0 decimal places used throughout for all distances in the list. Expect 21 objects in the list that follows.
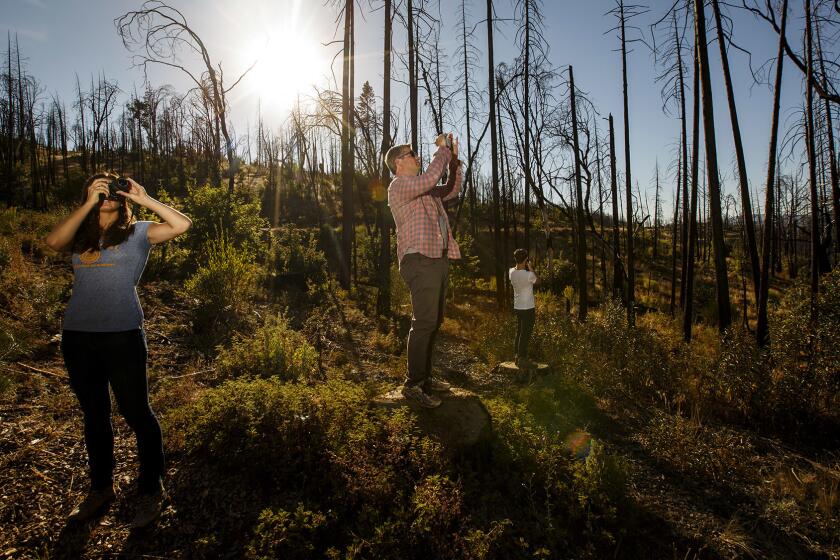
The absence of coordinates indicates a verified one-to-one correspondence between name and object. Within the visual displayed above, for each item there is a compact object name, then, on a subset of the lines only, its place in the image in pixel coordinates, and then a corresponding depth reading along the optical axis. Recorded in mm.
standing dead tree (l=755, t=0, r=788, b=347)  8016
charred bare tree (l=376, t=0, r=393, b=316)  11727
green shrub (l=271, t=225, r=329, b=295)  14467
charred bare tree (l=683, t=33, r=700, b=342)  9830
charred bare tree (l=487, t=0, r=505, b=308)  12430
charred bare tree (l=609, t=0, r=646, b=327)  13538
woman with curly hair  2484
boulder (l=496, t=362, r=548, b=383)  6998
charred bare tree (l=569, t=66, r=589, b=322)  13586
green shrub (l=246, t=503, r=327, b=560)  2463
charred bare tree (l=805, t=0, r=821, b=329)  7516
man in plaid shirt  3588
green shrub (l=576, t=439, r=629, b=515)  3297
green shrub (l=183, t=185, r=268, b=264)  11961
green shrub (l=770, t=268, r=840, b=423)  5441
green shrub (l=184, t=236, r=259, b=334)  7453
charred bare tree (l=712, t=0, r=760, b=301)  8602
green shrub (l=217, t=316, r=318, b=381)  5371
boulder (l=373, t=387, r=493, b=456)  3719
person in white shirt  7113
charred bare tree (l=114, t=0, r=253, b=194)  16250
